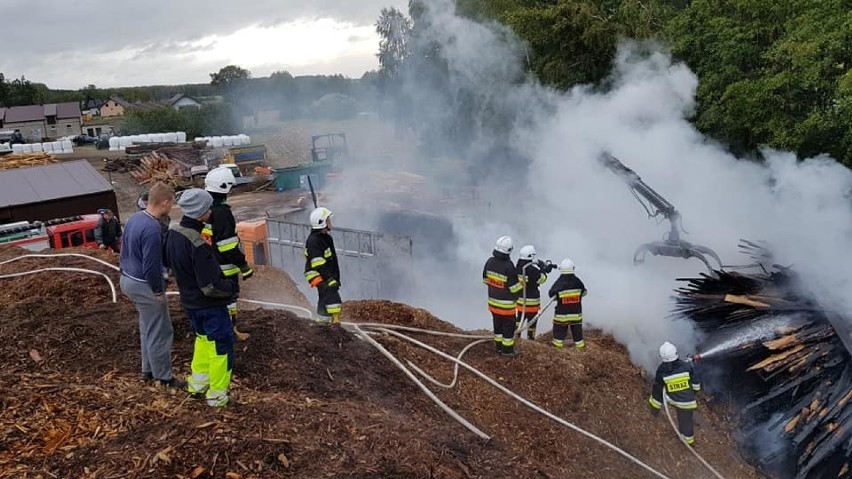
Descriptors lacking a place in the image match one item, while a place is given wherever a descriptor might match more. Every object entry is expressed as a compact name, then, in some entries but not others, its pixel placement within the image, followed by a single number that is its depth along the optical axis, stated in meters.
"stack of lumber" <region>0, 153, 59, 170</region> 28.75
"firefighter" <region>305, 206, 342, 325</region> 7.05
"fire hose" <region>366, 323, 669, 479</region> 6.30
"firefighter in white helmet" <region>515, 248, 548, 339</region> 9.29
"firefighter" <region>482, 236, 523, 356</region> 7.68
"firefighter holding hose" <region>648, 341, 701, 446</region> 7.11
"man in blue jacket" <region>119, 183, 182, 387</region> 4.91
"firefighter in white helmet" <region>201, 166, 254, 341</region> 5.79
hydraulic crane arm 10.74
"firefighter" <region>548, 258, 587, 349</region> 9.01
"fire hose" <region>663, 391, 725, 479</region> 7.02
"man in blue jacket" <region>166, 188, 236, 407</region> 4.56
